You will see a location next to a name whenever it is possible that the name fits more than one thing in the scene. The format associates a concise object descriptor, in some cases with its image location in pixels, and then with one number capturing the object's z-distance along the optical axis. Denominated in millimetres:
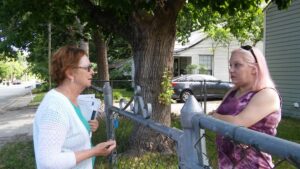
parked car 13432
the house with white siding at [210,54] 20760
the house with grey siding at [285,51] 8676
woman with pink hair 1533
